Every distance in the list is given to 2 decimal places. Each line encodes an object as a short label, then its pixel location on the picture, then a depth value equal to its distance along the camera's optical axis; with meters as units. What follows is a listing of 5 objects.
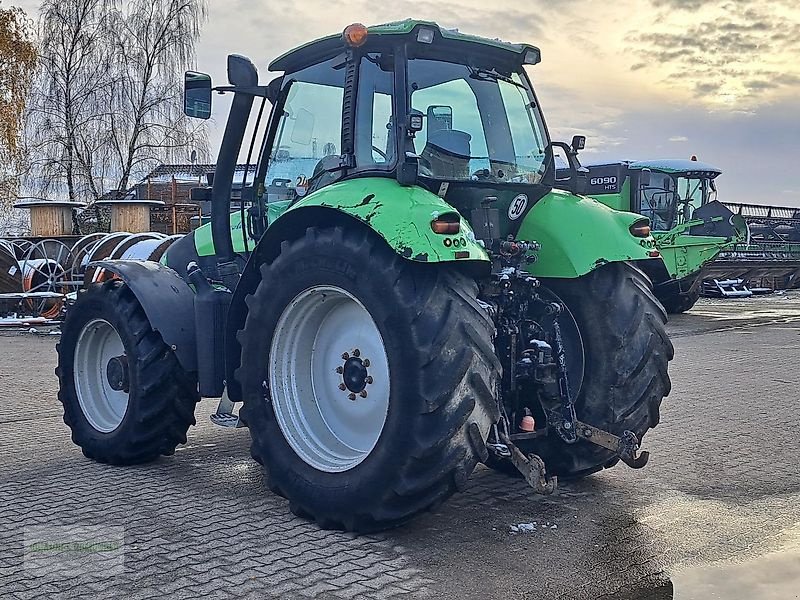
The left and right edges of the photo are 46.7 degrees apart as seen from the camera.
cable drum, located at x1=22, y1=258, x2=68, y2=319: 17.53
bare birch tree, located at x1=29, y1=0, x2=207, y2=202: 31.81
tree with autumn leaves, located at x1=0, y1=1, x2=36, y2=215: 30.66
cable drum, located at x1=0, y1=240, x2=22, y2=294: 17.98
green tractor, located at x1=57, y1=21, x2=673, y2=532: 4.28
